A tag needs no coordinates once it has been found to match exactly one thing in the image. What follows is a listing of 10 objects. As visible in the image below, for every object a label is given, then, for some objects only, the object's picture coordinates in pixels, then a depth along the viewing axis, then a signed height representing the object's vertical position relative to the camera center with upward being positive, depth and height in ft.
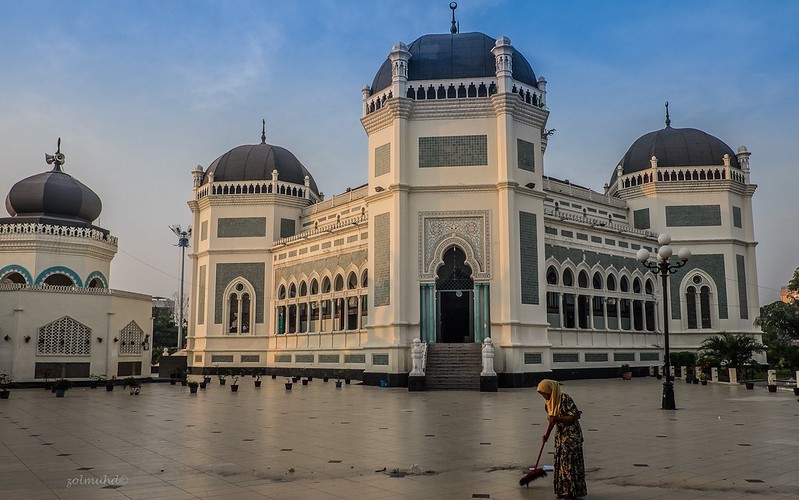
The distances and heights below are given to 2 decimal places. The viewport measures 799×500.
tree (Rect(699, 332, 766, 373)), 94.63 -2.00
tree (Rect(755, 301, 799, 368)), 101.91 +1.62
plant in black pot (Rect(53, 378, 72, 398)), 71.20 -5.19
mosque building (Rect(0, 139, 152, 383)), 91.66 +6.13
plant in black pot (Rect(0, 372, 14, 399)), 77.52 -5.30
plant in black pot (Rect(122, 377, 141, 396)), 76.32 -5.56
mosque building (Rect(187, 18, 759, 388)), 89.45 +14.92
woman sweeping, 23.16 -3.74
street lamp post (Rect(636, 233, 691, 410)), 57.99 +7.01
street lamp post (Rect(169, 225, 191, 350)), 162.79 +24.50
